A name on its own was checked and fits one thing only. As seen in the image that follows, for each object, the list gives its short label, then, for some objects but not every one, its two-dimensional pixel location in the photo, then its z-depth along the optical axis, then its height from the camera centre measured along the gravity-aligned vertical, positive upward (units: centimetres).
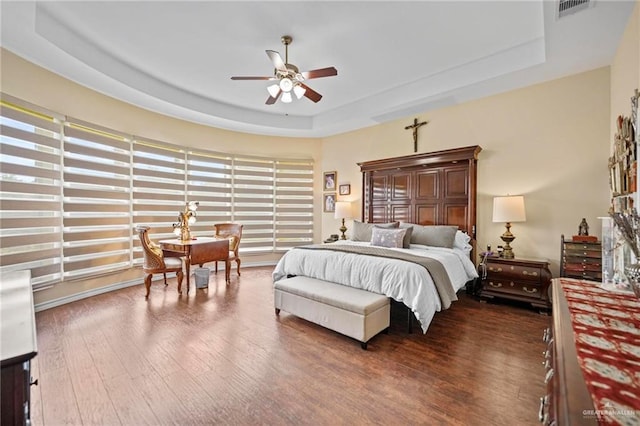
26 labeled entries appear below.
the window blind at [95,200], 361 +15
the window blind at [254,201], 588 +18
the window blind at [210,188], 530 +44
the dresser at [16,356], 73 -42
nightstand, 323 -91
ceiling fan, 286 +147
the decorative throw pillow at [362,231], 459 -39
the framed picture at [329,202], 612 +15
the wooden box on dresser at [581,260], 292 -58
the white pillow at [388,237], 384 -42
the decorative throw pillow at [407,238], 385 -43
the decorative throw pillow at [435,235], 386 -40
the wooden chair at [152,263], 368 -75
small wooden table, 392 -61
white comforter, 259 -71
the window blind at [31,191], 291 +22
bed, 269 -46
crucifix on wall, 474 +136
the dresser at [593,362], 62 -46
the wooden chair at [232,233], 502 -47
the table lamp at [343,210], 552 -3
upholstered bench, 243 -96
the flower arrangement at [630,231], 137 -13
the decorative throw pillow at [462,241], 390 -49
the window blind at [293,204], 621 +11
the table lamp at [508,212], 344 -5
